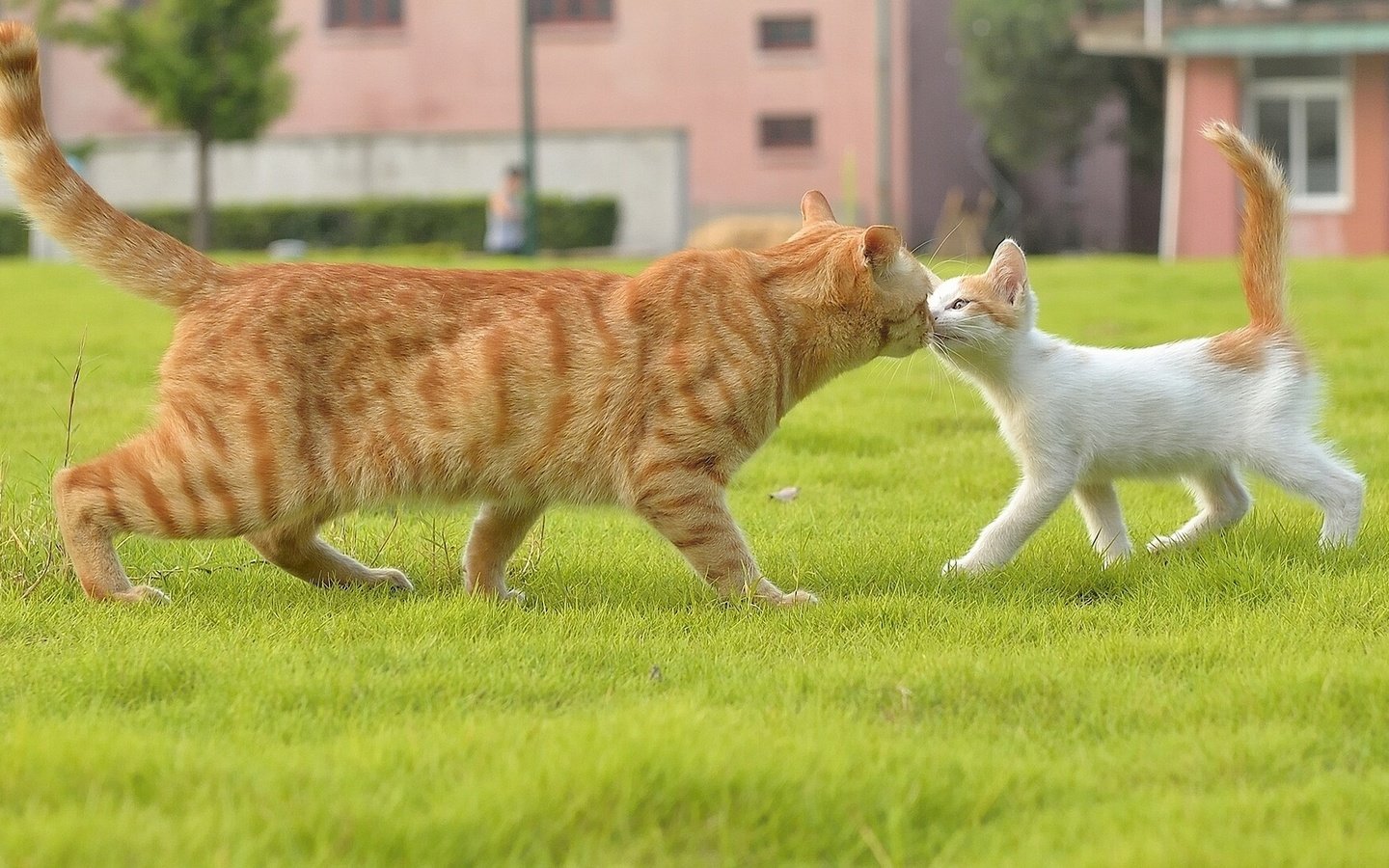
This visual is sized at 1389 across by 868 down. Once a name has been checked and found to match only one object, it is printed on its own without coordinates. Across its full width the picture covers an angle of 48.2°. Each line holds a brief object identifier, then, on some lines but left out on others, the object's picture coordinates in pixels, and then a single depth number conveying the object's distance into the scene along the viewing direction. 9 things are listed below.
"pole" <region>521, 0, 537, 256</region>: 22.27
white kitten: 4.85
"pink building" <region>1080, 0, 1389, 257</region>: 24.45
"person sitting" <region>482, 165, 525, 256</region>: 21.33
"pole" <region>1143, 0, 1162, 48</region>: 23.94
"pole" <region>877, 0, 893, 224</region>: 25.04
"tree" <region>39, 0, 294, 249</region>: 25.06
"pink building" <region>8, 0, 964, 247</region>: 34.84
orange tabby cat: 4.34
